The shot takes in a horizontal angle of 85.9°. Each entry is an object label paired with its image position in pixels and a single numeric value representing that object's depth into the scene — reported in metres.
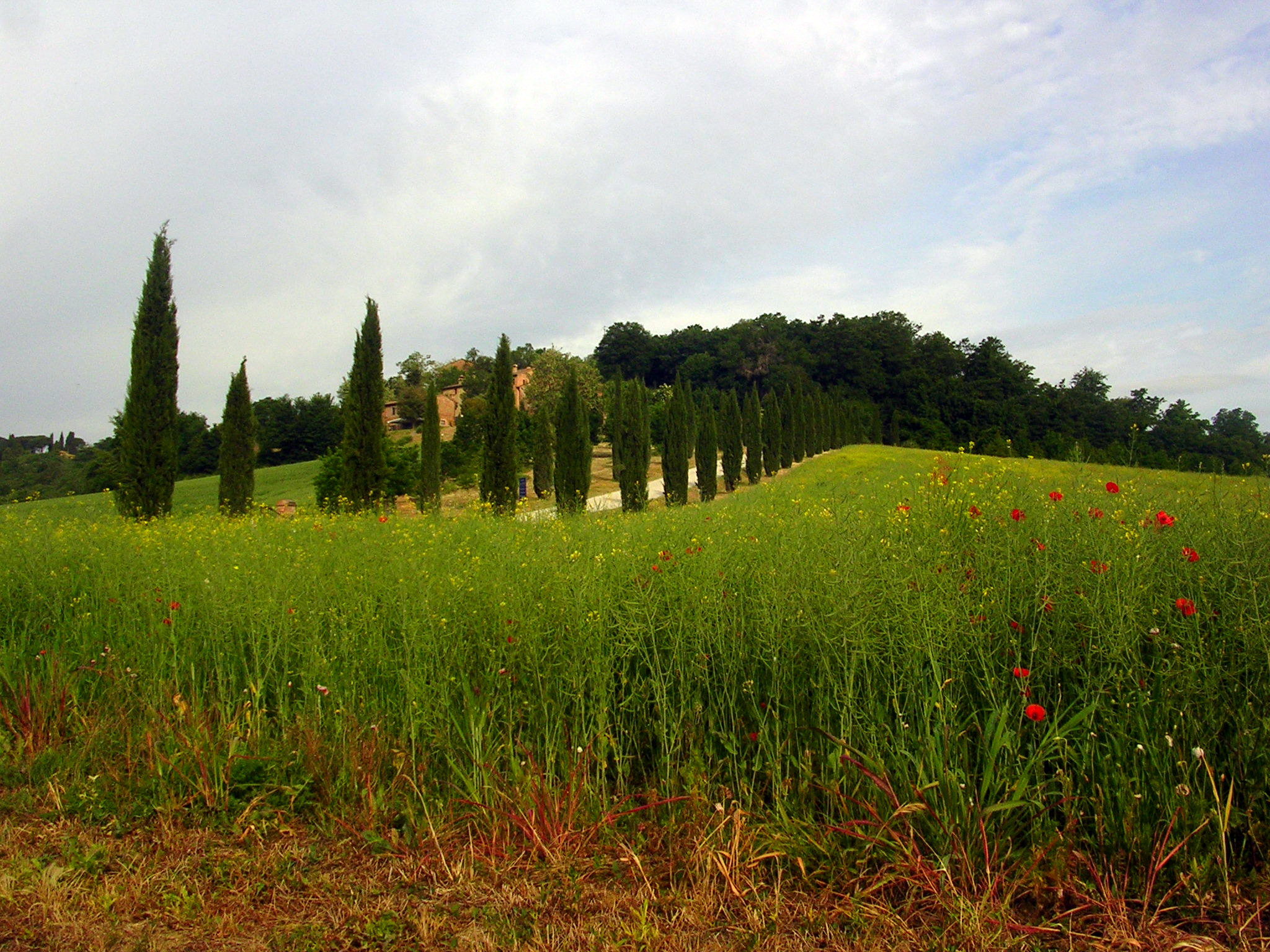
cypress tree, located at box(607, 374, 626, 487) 29.23
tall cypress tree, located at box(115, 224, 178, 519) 13.84
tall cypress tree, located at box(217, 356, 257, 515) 17.92
